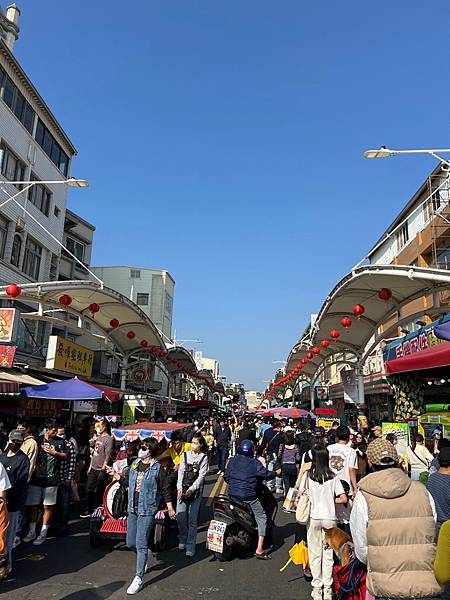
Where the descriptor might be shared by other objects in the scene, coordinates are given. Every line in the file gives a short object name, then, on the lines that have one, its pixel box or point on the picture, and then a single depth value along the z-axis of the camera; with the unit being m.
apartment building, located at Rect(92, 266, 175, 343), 51.34
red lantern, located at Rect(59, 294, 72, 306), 16.86
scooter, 6.83
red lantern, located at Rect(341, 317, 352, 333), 16.05
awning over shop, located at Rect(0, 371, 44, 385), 12.81
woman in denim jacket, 5.88
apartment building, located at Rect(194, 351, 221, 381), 102.69
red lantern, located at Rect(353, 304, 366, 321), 15.38
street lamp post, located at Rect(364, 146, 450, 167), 10.90
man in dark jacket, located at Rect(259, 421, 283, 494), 13.02
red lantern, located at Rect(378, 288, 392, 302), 14.51
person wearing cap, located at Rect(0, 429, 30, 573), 6.12
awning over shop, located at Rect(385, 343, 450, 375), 9.81
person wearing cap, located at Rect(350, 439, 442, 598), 3.20
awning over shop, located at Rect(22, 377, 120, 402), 12.51
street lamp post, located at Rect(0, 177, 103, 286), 14.06
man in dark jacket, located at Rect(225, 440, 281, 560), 7.14
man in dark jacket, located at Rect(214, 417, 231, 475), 15.85
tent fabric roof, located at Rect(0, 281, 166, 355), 15.67
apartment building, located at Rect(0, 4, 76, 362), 20.52
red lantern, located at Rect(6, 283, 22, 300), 13.41
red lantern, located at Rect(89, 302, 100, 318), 16.83
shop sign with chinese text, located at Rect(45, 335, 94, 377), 18.50
